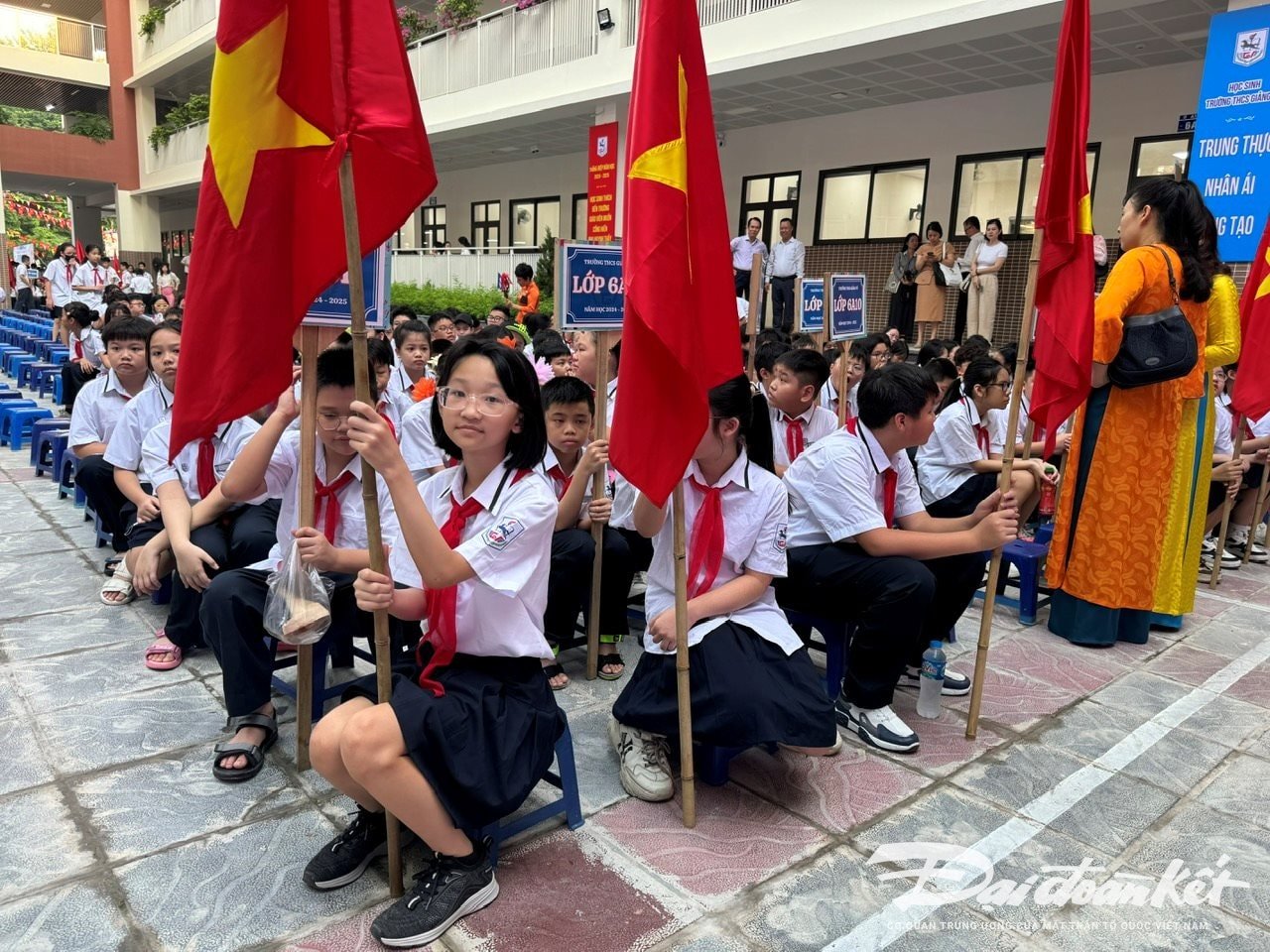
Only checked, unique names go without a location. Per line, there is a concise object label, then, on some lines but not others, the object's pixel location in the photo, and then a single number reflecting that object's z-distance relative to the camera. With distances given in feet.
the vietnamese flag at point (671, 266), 7.73
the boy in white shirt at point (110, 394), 15.69
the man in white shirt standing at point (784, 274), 41.01
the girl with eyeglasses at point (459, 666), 6.73
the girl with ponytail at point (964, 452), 15.12
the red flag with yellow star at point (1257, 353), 16.24
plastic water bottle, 10.77
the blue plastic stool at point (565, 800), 8.11
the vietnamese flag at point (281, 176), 6.55
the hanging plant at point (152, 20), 80.02
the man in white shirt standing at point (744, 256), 40.32
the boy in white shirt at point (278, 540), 9.18
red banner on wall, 43.57
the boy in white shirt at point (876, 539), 9.93
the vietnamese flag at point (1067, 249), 9.74
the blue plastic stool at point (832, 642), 10.87
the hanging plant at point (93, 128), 85.81
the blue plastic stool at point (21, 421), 26.32
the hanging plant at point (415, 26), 55.72
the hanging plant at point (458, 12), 51.11
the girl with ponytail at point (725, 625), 8.63
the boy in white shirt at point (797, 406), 13.92
